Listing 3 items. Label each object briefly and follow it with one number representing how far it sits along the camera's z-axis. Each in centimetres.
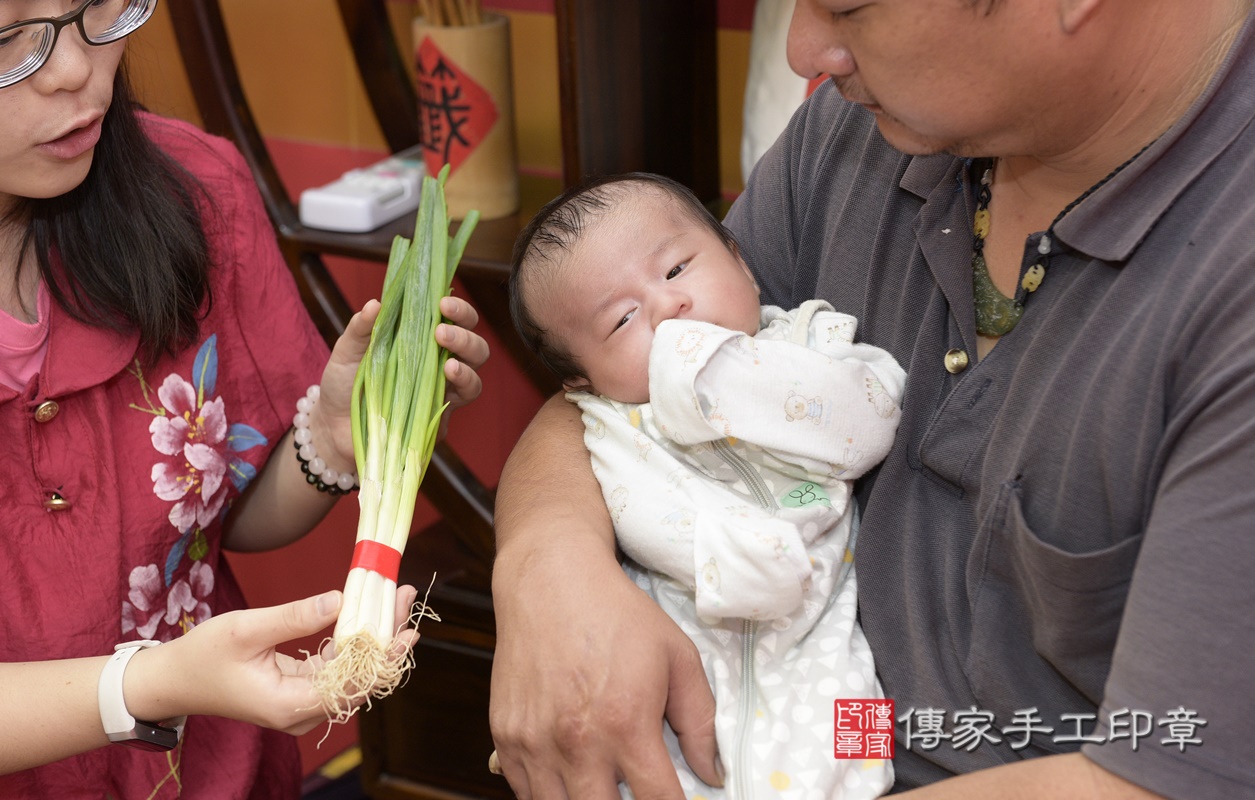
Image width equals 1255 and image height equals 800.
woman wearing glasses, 121
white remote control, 209
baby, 117
